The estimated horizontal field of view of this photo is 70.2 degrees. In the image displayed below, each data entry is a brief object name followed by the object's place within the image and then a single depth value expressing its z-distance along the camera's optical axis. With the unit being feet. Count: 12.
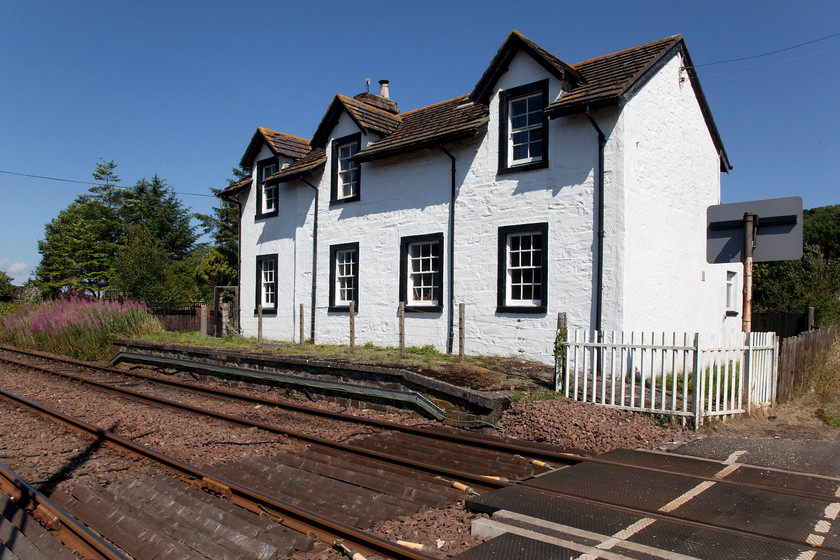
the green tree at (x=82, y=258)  170.19
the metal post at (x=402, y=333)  44.19
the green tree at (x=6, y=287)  195.72
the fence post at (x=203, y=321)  66.28
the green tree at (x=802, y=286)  67.82
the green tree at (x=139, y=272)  97.35
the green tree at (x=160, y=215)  214.69
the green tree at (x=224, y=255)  131.85
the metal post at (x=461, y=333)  41.29
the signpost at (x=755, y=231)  30.40
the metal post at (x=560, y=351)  32.99
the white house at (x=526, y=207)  40.81
